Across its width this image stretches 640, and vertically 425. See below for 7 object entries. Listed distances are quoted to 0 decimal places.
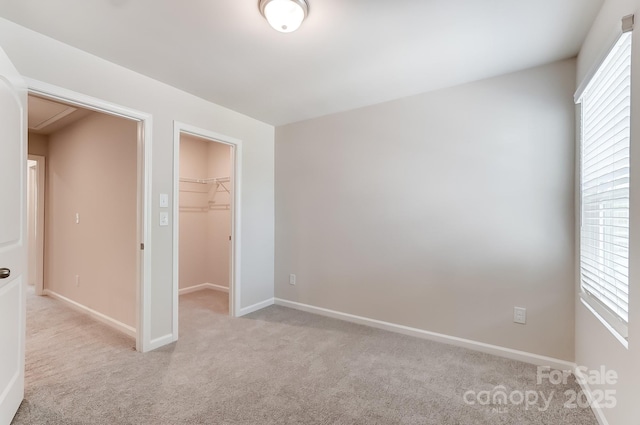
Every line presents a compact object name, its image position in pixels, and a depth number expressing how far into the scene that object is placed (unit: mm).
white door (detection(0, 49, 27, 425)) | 1557
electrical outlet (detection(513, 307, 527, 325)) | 2400
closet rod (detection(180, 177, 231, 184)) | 4484
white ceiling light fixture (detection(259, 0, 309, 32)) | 1606
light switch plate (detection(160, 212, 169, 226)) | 2686
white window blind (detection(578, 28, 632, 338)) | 1451
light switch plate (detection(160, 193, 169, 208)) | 2682
